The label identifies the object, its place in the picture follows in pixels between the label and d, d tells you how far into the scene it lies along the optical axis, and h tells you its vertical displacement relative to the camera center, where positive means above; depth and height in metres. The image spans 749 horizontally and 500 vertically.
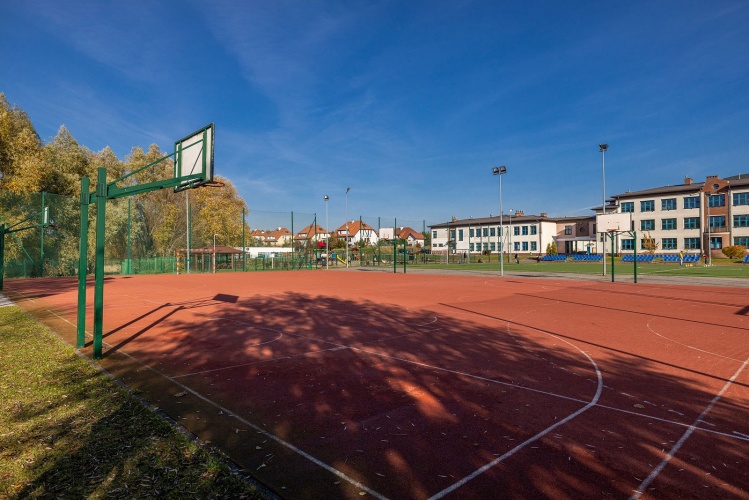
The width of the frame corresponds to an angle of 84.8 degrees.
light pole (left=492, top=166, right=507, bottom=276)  34.80 +6.81
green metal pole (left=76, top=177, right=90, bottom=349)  8.10 -0.47
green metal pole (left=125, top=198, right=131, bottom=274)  37.22 +1.79
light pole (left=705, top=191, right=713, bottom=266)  61.28 +7.28
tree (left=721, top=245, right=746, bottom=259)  55.50 -0.30
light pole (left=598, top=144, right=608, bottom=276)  34.62 +8.68
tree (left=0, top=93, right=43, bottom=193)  30.55 +7.45
